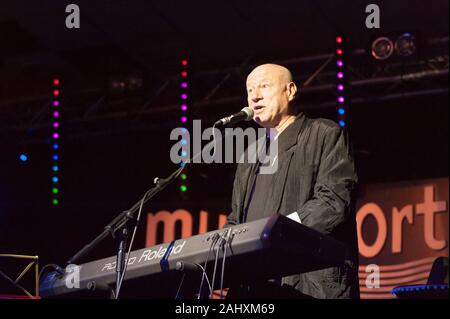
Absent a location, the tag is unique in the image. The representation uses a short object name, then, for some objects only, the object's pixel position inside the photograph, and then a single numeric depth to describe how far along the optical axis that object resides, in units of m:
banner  13.84
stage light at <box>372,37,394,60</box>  13.78
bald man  5.20
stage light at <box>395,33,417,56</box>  13.57
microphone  5.68
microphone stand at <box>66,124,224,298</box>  4.93
